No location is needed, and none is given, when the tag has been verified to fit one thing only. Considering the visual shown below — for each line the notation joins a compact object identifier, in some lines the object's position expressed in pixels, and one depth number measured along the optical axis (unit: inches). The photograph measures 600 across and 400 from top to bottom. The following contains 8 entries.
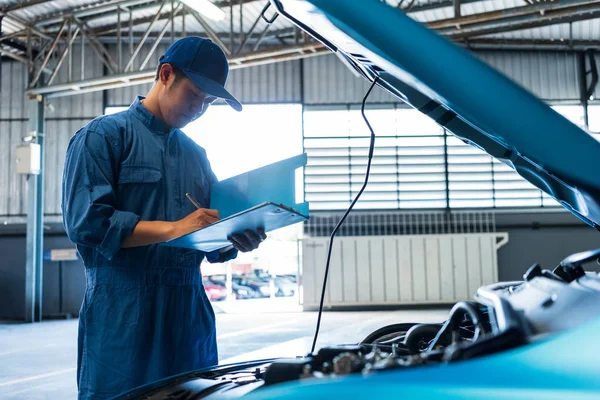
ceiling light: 280.7
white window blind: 429.7
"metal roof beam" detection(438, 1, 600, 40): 295.9
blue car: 26.9
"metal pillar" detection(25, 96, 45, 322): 390.3
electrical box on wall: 383.6
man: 59.4
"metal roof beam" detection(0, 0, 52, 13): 352.6
